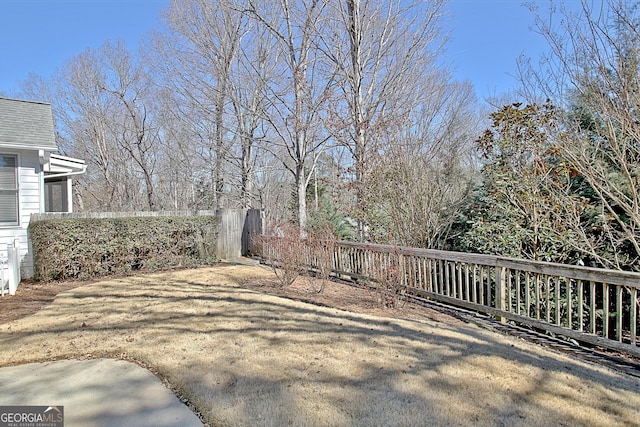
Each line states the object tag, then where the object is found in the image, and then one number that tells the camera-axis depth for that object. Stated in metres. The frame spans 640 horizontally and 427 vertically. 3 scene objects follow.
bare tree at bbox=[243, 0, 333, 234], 10.24
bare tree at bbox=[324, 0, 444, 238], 9.46
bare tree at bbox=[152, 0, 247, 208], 13.27
